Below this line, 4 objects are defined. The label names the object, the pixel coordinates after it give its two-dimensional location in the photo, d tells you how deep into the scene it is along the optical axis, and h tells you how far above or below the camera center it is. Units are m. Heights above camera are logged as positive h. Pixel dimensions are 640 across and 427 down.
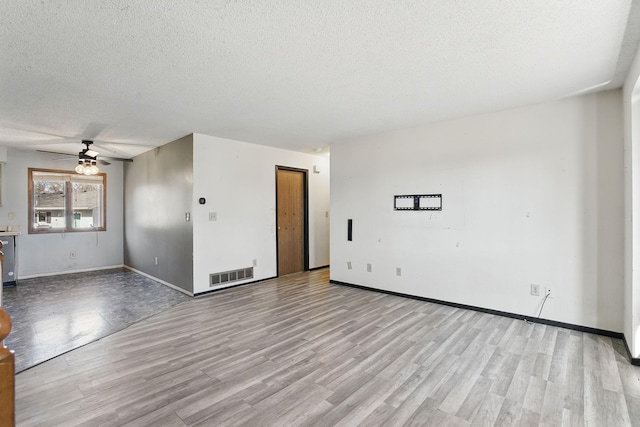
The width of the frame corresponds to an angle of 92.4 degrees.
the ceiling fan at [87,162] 4.92 +0.86
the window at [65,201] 6.18 +0.27
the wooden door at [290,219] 6.16 -0.13
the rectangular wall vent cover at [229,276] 5.03 -1.07
